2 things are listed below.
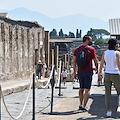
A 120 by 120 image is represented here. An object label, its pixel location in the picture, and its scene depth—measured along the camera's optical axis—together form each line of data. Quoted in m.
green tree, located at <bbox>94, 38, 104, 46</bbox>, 161.60
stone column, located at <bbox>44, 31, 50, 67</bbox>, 30.39
